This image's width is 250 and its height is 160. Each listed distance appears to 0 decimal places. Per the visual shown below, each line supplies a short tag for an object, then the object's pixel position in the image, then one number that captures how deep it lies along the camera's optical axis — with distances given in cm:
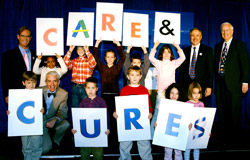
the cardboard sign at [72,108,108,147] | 226
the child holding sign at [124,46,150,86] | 309
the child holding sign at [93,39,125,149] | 301
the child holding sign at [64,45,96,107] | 315
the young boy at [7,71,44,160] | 232
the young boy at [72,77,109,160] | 235
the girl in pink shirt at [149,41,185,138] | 294
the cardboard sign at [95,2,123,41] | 286
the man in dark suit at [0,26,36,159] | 311
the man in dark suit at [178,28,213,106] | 312
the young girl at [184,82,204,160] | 239
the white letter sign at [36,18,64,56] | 284
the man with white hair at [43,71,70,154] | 273
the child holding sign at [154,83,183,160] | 250
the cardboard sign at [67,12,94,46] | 285
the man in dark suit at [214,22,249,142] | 321
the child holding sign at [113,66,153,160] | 237
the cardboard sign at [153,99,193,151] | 221
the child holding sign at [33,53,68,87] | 304
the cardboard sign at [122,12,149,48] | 289
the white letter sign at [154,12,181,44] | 291
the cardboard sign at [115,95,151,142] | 228
